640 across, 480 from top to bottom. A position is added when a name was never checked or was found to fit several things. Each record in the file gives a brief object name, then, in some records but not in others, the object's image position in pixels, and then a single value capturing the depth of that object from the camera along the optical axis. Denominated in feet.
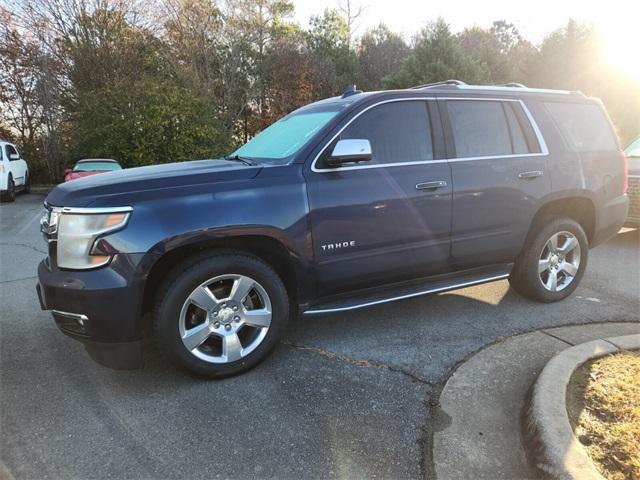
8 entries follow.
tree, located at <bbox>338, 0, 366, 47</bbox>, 102.52
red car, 40.67
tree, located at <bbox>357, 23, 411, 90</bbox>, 82.28
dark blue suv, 9.59
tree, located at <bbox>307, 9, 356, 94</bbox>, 75.91
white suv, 44.93
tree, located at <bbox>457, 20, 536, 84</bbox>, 66.85
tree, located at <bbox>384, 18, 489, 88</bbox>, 51.39
